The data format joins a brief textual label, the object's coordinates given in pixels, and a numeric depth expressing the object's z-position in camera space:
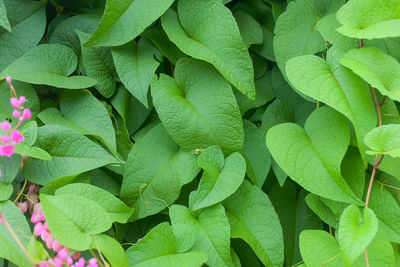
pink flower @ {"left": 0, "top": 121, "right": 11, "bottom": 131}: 0.74
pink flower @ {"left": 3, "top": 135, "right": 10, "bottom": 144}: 0.74
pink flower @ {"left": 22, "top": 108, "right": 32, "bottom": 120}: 0.75
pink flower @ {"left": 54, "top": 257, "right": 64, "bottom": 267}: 0.71
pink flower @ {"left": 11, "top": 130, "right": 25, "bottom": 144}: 0.75
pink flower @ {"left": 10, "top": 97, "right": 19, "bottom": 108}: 0.75
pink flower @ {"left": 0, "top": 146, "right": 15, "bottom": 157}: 0.75
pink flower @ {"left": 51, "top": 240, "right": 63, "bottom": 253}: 0.74
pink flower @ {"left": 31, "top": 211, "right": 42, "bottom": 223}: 0.77
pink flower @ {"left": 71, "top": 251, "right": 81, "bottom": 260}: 0.75
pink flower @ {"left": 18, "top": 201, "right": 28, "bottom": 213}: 0.79
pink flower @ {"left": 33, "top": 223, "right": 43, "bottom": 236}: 0.75
